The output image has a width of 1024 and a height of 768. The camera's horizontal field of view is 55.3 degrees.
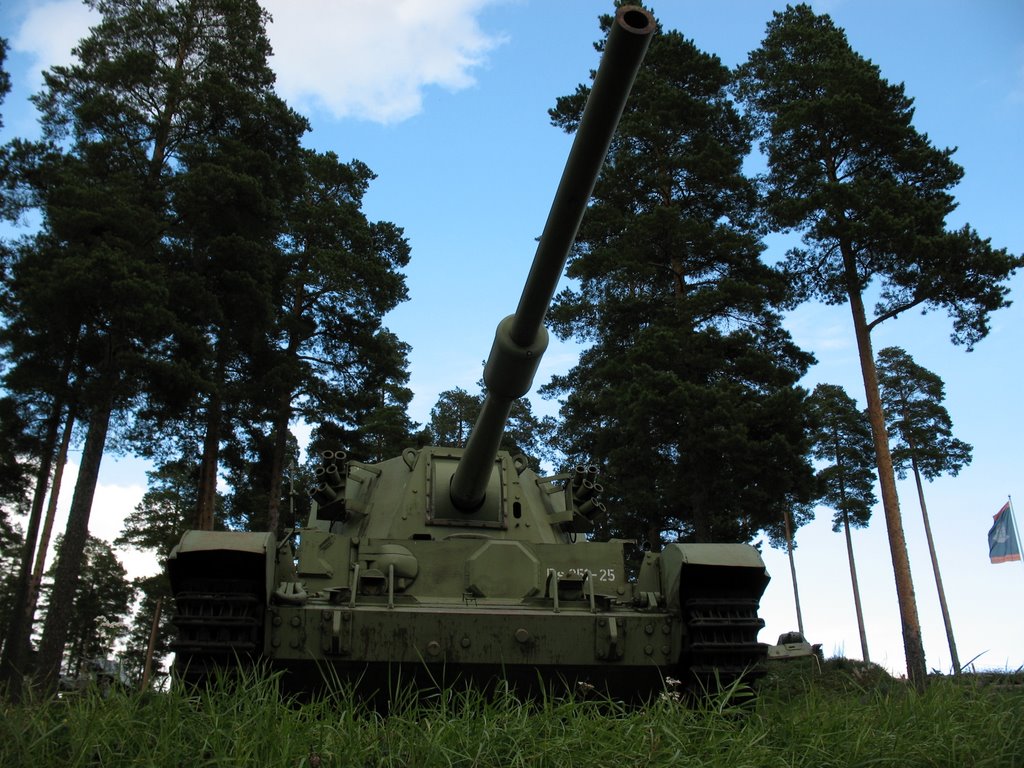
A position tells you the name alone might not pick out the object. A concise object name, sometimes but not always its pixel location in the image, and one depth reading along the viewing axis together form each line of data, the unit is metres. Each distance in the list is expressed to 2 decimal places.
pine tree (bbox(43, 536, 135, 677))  37.09
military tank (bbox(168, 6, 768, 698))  6.36
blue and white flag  24.84
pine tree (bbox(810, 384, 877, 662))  32.31
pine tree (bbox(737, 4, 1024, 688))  16.91
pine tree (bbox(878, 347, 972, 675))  29.78
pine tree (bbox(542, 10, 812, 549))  18.23
